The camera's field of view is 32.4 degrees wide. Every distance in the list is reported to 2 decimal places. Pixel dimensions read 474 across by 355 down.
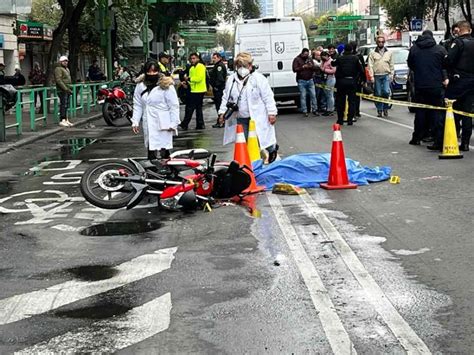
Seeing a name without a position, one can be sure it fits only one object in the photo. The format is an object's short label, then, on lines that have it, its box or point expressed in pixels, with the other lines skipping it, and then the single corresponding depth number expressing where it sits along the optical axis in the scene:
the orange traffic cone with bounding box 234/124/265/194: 10.30
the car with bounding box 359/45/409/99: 27.81
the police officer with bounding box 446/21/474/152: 12.89
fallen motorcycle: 8.97
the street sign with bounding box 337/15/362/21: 87.69
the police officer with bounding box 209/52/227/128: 21.91
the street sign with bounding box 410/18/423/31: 47.16
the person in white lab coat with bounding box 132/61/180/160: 10.65
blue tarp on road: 10.45
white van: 23.00
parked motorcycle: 22.88
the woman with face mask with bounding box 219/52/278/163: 11.32
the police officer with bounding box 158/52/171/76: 18.02
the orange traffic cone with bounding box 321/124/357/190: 10.12
